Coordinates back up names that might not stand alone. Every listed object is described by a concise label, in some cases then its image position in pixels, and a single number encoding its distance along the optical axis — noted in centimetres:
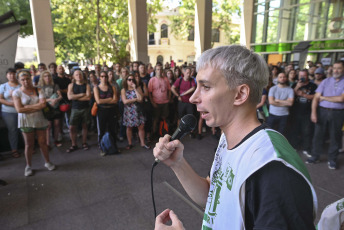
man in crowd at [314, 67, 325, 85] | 591
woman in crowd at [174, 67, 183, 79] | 839
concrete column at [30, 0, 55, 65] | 915
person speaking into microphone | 77
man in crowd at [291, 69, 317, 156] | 516
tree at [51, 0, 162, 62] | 1500
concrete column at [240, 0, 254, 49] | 1708
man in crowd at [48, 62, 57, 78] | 662
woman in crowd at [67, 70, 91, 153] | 539
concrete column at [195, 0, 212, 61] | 1262
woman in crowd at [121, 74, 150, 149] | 552
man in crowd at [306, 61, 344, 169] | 431
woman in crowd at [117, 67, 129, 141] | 642
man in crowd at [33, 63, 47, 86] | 702
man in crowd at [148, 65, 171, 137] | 624
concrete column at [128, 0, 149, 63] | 1148
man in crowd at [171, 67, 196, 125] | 631
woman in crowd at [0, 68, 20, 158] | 481
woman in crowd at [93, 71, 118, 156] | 526
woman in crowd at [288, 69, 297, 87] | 566
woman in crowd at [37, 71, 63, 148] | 556
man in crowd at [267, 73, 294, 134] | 504
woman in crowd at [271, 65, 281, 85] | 695
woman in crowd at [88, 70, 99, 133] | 672
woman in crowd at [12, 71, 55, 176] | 413
